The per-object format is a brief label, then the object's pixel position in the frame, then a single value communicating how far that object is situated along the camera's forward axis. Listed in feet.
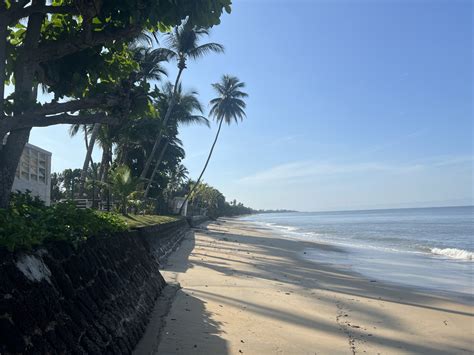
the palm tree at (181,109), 116.06
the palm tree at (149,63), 84.28
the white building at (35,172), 41.57
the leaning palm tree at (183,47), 93.76
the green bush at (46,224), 10.27
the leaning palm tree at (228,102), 141.28
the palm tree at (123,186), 63.62
